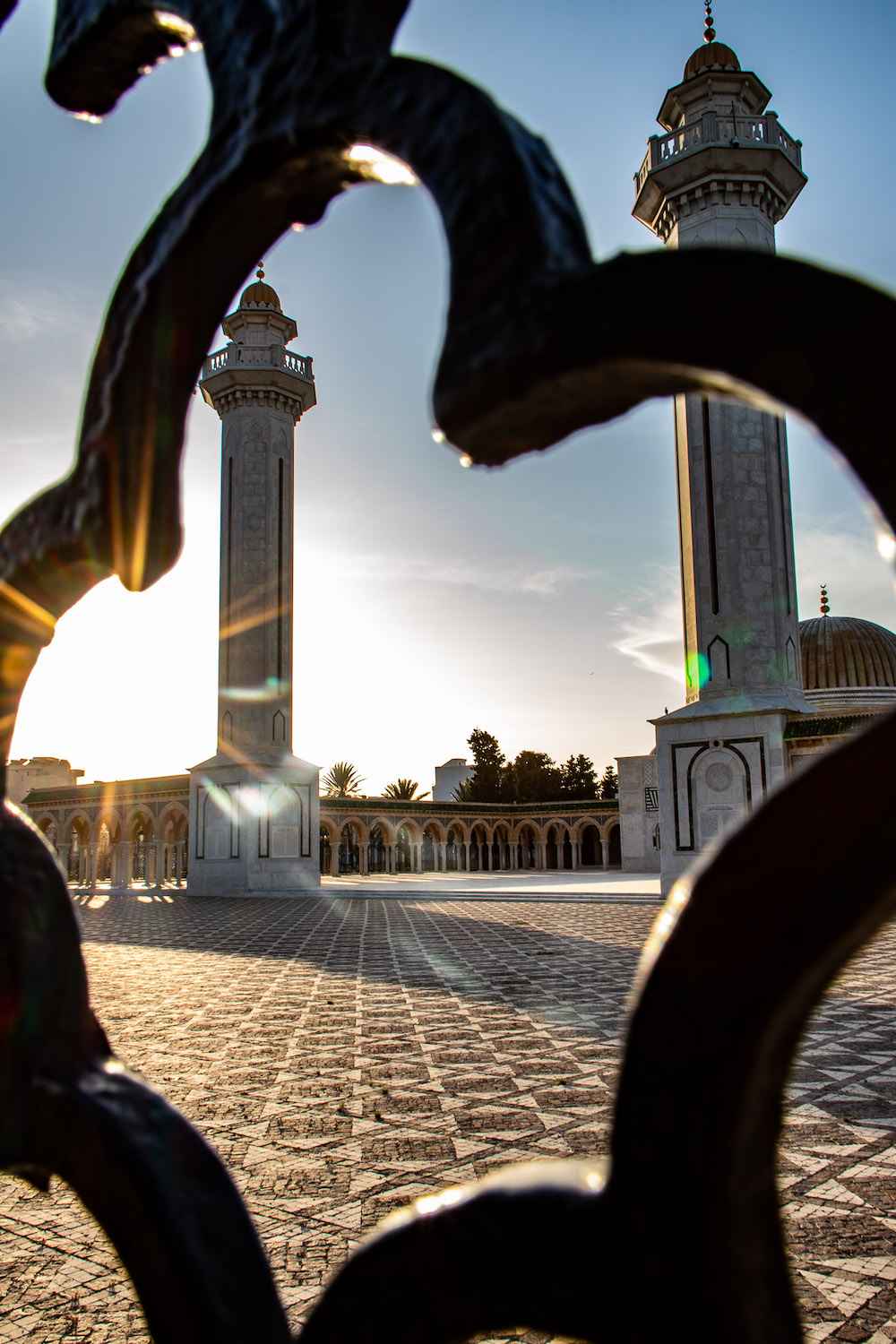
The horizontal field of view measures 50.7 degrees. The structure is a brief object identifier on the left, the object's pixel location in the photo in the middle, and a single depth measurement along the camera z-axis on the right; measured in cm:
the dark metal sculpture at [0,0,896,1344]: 39
